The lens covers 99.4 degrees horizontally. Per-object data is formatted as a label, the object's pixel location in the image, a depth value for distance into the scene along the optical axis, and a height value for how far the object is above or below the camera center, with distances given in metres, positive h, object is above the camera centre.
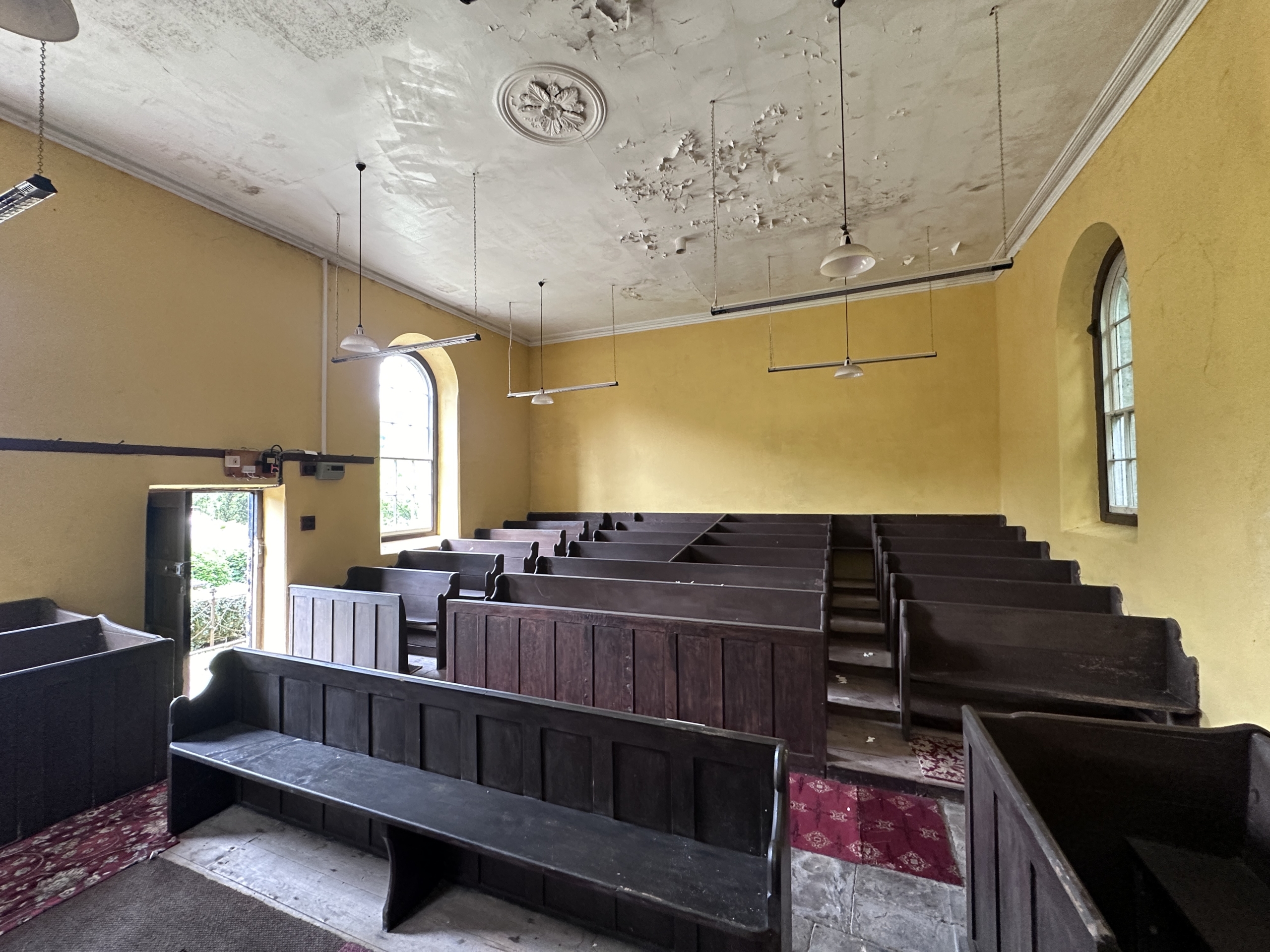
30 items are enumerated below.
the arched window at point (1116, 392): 3.46 +0.62
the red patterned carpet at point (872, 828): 2.06 -1.43
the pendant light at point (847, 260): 2.48 +1.06
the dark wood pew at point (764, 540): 4.88 -0.50
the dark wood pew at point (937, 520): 5.68 -0.37
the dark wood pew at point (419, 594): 4.09 -0.87
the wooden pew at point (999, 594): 3.03 -0.65
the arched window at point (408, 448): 5.86 +0.47
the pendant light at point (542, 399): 5.82 +0.98
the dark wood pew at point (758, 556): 4.14 -0.56
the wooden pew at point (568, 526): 6.29 -0.50
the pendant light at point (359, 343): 3.76 +1.02
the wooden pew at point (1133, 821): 1.24 -0.87
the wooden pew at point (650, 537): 5.27 -0.51
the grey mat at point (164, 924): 1.71 -1.44
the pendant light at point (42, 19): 1.30 +1.17
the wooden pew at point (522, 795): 1.50 -1.07
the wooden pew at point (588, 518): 6.90 -0.42
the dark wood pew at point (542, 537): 5.50 -0.56
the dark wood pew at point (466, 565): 4.67 -0.71
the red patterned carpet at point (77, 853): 1.92 -1.44
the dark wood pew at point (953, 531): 4.95 -0.44
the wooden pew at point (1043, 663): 2.50 -0.88
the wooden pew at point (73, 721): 2.21 -1.03
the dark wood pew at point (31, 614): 2.90 -0.69
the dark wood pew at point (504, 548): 4.85 -0.62
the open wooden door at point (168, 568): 3.53 -0.51
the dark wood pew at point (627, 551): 4.79 -0.58
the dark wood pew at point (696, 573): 3.62 -0.62
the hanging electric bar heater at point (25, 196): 1.72 +0.99
